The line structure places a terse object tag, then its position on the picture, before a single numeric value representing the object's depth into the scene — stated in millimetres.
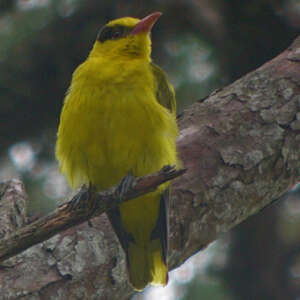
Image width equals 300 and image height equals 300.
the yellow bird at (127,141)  6996
